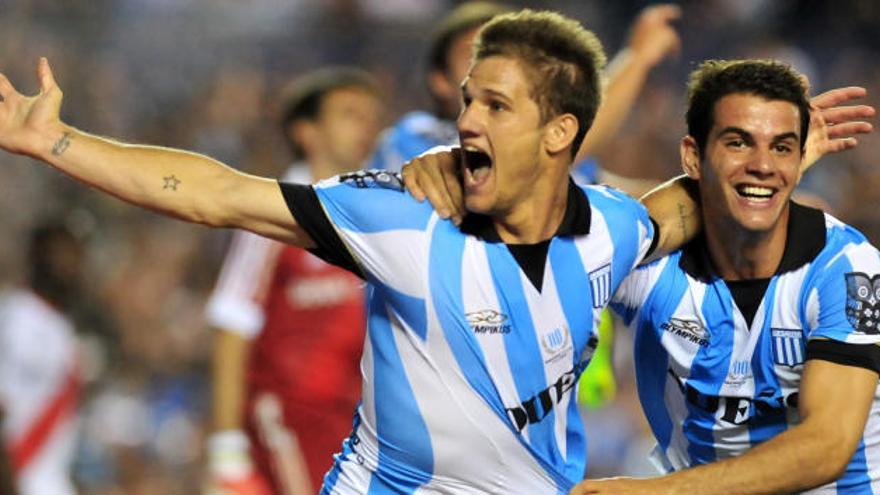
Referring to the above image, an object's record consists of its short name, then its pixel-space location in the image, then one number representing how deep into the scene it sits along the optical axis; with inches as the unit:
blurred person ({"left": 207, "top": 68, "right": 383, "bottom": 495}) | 675.4
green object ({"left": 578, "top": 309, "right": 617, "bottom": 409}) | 581.3
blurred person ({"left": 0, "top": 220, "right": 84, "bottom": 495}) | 820.6
